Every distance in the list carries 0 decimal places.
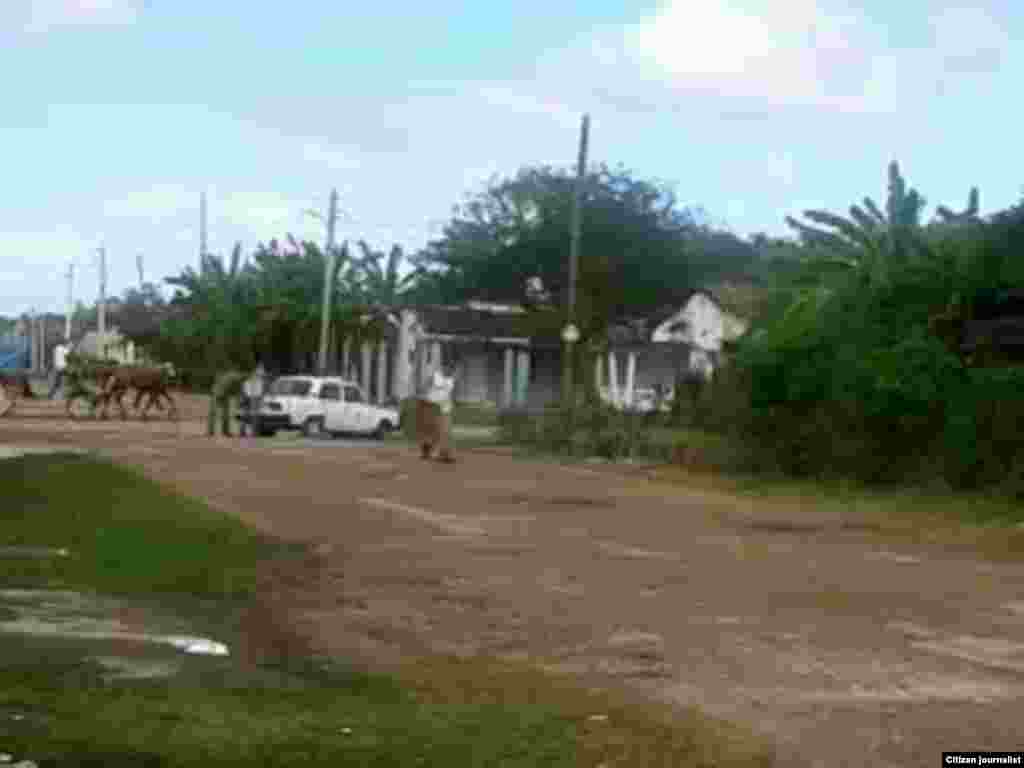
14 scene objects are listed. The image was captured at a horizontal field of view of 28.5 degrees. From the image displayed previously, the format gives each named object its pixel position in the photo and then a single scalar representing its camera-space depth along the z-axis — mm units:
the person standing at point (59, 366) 73850
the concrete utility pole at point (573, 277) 51812
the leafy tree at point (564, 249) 79312
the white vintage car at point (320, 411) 55344
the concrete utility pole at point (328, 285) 74500
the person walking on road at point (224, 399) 50094
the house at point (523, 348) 74688
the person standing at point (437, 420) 39844
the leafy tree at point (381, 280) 86500
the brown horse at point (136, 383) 59812
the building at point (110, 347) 110188
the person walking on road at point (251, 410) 54438
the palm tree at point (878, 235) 36375
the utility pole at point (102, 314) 113944
